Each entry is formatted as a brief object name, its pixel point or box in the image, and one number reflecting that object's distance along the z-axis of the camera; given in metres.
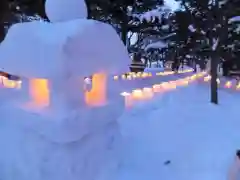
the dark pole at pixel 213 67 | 5.07
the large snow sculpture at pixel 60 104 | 2.11
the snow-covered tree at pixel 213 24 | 5.23
